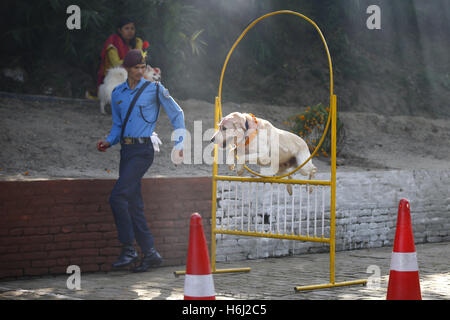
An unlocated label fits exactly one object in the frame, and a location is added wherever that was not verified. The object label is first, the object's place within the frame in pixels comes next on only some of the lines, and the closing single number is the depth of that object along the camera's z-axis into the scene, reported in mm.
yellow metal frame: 10835
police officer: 12094
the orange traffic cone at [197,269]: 7707
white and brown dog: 10930
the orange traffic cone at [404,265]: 8812
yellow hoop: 11016
